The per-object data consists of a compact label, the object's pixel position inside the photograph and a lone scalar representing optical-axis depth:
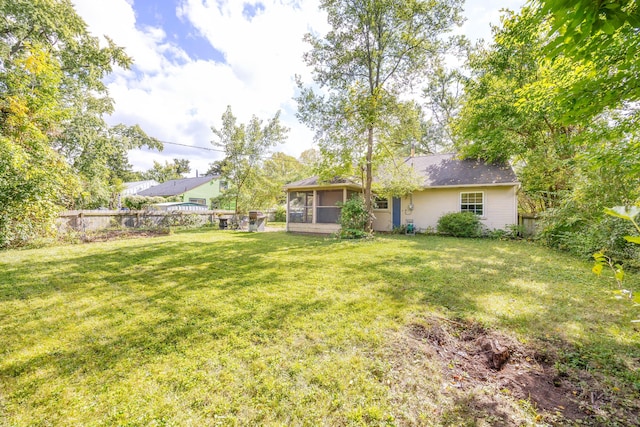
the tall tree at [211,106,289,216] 17.58
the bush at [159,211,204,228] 15.33
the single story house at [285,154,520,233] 11.37
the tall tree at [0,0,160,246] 6.05
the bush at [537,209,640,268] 5.71
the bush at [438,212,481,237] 11.24
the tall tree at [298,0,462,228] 9.66
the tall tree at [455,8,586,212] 10.52
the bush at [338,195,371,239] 10.52
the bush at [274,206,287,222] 22.44
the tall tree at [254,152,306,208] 18.28
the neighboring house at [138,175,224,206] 28.48
